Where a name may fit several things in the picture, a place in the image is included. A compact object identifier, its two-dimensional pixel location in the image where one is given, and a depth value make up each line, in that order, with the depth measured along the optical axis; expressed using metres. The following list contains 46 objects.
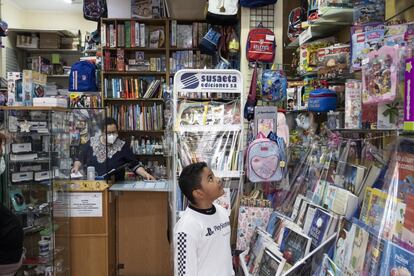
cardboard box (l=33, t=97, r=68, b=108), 3.06
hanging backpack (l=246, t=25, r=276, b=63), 3.93
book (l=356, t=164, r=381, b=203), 1.66
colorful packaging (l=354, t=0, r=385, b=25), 2.00
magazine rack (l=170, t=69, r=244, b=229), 2.74
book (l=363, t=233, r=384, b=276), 1.40
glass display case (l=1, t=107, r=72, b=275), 3.02
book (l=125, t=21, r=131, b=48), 5.61
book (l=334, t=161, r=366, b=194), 1.75
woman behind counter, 3.42
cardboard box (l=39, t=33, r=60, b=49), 7.20
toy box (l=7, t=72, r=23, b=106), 3.08
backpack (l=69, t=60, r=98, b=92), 5.39
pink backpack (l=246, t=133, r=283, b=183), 2.61
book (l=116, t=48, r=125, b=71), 5.63
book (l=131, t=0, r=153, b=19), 5.58
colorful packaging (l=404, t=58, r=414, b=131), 1.29
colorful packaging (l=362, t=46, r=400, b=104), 1.42
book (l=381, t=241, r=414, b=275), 1.23
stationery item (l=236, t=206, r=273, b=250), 2.55
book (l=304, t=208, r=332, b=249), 1.83
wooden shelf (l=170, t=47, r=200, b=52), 5.63
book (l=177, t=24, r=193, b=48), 5.61
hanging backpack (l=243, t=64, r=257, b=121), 3.26
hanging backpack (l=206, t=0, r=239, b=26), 4.04
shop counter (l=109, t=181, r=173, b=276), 3.74
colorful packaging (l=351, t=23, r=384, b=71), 1.88
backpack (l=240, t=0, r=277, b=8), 3.90
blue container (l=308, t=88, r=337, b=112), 2.50
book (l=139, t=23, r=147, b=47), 5.61
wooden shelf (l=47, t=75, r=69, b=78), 7.38
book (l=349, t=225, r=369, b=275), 1.49
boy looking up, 1.79
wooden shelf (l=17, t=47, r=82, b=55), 7.31
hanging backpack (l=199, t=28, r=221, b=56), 4.46
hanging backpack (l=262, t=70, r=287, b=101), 3.30
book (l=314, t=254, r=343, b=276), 1.61
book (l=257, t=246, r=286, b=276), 2.00
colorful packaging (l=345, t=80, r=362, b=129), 1.92
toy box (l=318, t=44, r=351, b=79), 2.38
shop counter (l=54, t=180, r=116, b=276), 3.38
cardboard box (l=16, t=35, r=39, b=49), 7.13
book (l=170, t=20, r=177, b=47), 5.56
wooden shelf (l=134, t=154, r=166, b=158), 5.85
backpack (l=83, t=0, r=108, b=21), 5.51
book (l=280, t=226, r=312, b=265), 1.90
